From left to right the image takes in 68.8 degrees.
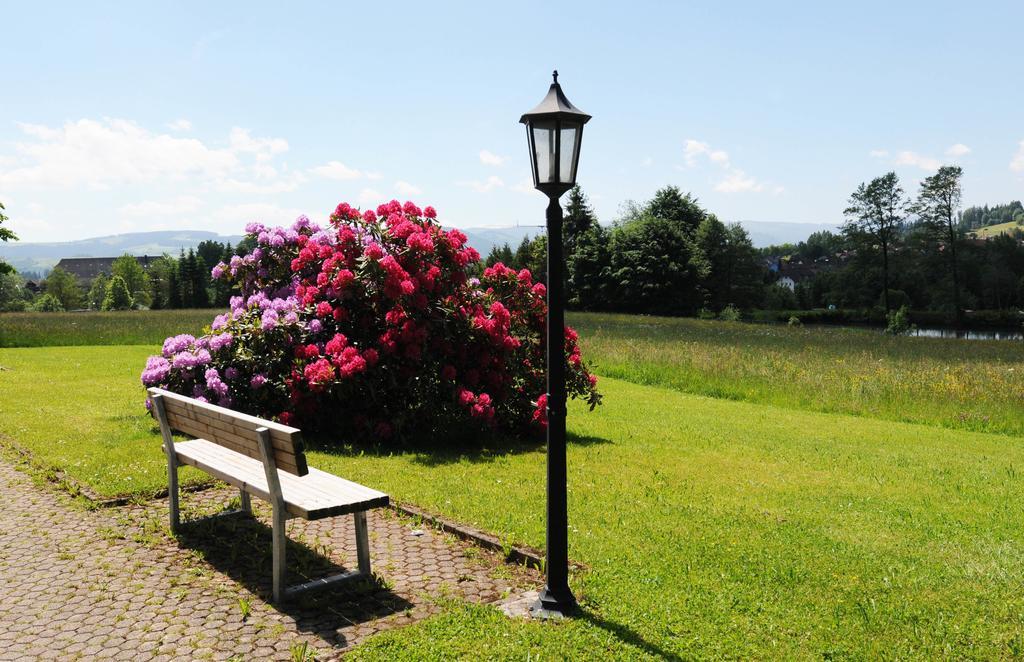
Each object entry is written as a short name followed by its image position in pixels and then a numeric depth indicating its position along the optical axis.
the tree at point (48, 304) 114.31
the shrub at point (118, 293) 110.44
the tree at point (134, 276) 121.81
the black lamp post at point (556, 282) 4.28
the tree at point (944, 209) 64.69
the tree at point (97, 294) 129.82
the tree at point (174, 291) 92.50
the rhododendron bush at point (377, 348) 9.61
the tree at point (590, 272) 67.00
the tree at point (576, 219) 71.56
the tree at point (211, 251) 110.69
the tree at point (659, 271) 62.50
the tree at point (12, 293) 111.54
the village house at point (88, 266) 181.50
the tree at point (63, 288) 117.94
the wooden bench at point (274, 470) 4.42
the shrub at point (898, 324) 46.52
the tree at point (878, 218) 70.31
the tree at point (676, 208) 76.81
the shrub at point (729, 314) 58.61
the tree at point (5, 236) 29.43
